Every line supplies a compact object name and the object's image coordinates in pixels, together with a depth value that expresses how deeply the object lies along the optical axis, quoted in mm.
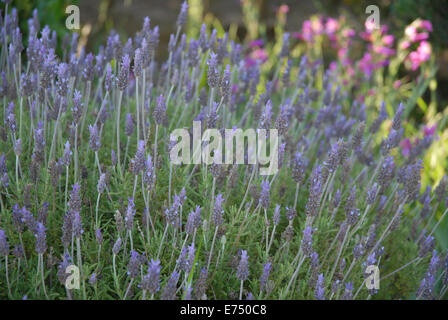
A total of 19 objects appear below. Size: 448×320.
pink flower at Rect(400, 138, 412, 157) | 3204
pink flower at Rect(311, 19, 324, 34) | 4492
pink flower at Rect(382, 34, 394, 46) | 4188
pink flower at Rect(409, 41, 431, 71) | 3932
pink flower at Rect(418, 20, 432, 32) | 3893
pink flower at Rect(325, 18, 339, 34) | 4492
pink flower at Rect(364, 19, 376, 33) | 3672
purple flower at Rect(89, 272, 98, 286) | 1489
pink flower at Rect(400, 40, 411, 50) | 3877
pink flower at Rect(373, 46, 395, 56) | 4109
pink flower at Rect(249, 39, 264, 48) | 4283
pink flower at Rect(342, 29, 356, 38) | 4305
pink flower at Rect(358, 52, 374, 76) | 4062
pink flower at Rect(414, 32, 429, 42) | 3842
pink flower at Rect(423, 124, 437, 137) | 3286
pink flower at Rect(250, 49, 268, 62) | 4281
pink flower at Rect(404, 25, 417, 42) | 3718
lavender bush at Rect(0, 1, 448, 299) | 1606
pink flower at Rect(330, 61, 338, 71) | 4133
